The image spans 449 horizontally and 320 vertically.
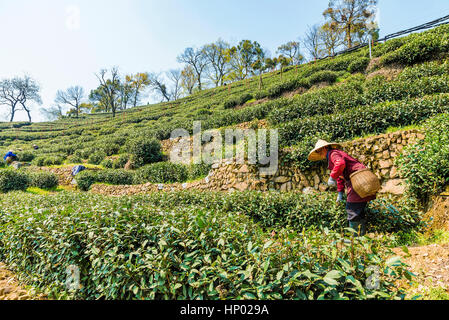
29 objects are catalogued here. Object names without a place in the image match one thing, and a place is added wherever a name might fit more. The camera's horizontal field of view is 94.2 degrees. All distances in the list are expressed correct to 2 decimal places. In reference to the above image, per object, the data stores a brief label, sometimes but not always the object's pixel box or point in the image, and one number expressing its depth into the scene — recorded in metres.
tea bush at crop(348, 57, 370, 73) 14.33
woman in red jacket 3.98
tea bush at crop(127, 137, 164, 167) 13.88
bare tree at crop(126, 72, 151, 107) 51.60
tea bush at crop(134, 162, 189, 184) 10.69
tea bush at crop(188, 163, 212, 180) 9.79
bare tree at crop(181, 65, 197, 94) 53.42
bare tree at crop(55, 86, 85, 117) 54.70
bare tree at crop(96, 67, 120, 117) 40.41
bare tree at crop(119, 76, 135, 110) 47.54
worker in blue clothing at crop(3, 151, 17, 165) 16.86
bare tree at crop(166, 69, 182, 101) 58.31
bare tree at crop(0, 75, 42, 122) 44.16
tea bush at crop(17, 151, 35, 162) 18.99
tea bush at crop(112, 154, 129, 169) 14.78
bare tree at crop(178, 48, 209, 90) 51.78
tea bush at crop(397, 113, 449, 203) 4.05
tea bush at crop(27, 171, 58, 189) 12.78
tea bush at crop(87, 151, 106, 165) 17.08
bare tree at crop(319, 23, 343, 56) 28.80
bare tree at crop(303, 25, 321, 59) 36.78
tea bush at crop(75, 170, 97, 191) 12.58
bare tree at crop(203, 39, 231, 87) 49.09
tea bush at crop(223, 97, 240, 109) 19.44
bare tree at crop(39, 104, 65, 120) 55.15
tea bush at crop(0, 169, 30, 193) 11.89
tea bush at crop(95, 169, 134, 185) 12.27
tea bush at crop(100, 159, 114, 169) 15.22
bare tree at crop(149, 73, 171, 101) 55.38
